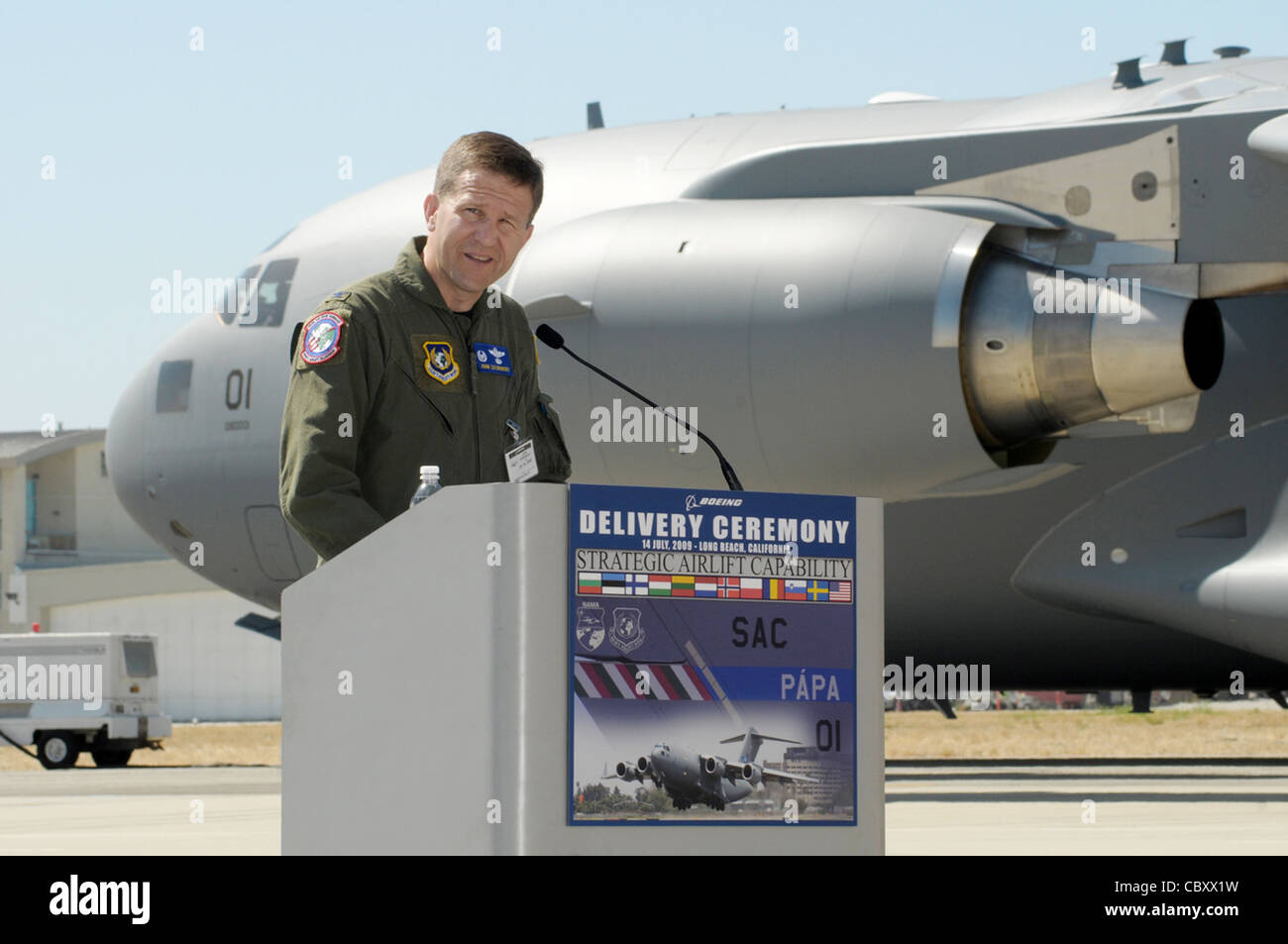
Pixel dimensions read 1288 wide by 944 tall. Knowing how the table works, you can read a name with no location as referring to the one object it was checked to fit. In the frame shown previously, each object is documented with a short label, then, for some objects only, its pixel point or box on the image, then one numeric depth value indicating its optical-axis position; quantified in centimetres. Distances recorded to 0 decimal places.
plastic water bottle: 434
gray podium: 378
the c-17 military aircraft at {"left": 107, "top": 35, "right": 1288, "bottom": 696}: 1302
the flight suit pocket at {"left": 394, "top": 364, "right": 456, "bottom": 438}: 496
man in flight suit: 467
